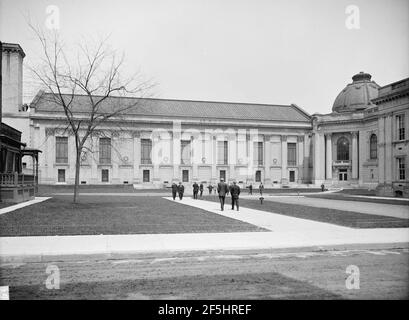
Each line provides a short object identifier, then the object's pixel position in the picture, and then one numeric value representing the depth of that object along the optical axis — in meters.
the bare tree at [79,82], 21.86
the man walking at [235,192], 21.33
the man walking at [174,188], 32.09
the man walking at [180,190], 31.69
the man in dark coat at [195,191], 34.61
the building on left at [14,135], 26.02
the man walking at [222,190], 21.61
